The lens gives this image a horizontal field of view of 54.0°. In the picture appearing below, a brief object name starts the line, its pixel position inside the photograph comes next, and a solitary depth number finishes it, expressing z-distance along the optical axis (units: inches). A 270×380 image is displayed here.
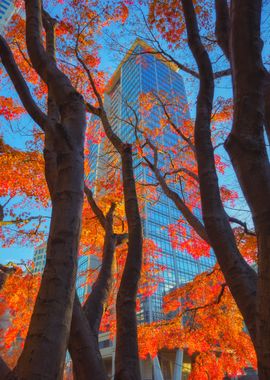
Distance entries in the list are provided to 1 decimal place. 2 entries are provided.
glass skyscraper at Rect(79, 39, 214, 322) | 1032.2
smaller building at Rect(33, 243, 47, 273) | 1995.6
